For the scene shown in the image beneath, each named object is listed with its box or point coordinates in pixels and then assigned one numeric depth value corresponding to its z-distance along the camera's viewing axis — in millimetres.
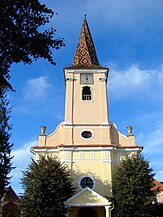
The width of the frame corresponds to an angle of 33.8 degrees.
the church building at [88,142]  21172
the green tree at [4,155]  18141
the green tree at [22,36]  7707
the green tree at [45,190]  18281
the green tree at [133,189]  18672
